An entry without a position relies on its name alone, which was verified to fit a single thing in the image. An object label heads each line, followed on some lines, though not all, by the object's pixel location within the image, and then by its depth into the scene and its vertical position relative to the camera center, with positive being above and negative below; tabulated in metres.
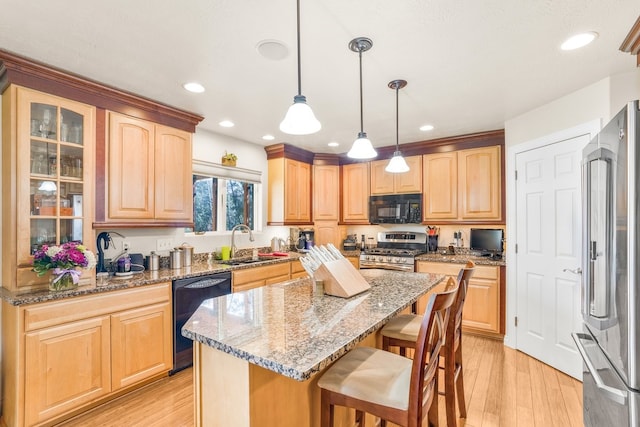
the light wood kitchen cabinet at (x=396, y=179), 4.28 +0.53
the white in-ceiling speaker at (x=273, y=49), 1.87 +1.05
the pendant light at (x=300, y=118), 1.51 +0.48
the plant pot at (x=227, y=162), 3.79 +0.67
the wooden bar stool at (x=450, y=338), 1.69 -0.73
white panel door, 2.66 -0.33
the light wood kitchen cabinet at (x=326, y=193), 4.79 +0.37
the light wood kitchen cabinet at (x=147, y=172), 2.57 +0.40
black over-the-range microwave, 4.26 +0.10
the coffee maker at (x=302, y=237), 4.74 -0.33
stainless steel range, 3.97 -0.49
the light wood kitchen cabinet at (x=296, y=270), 3.96 -0.70
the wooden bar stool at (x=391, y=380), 1.14 -0.68
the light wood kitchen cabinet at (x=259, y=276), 3.18 -0.67
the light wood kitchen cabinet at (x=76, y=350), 1.92 -0.94
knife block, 1.76 -0.37
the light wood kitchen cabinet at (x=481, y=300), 3.47 -0.96
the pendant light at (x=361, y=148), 2.03 +0.45
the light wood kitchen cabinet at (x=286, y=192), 4.28 +0.34
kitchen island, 1.03 -0.46
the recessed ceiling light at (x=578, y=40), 1.80 +1.06
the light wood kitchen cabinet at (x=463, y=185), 3.72 +0.39
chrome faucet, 3.76 -0.27
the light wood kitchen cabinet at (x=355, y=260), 4.44 -0.64
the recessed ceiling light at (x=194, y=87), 2.44 +1.04
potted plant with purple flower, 2.06 -0.32
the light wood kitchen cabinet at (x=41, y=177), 2.07 +0.28
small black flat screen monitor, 3.77 -0.31
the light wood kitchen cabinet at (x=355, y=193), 4.74 +0.36
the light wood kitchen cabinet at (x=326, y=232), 4.83 -0.25
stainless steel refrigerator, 1.19 -0.27
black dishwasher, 2.69 -0.76
